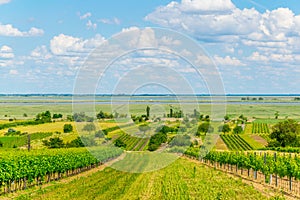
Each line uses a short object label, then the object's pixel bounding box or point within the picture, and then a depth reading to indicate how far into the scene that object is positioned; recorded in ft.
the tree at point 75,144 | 271.49
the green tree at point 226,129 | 405.27
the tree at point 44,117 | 496.31
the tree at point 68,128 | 389.05
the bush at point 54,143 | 288.06
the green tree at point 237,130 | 395.96
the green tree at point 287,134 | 293.43
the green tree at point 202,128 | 252.19
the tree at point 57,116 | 541.34
